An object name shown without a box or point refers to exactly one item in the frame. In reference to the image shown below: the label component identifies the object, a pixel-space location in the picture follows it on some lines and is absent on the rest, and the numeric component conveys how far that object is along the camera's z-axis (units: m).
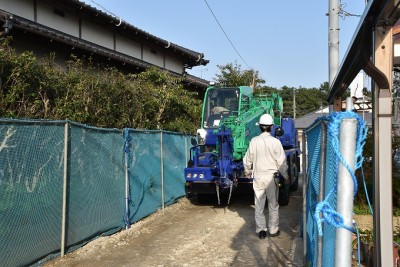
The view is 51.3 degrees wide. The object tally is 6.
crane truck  9.51
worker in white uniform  7.29
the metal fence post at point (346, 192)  1.58
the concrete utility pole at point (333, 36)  9.73
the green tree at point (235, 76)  25.97
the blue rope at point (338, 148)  1.62
